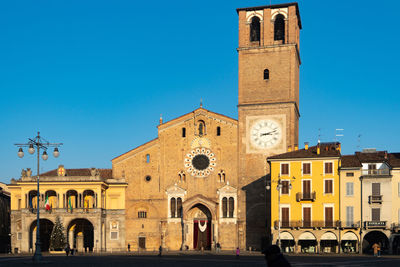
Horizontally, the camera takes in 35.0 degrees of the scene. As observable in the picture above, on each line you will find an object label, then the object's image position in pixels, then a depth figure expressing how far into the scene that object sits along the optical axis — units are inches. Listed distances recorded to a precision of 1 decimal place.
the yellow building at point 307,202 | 2181.3
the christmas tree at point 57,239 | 2372.0
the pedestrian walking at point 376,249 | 1865.2
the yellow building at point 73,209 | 2541.8
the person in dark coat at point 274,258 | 343.4
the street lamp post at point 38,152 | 1357.0
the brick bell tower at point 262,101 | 2468.0
